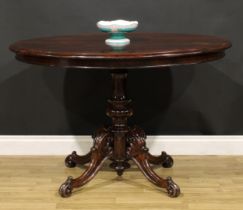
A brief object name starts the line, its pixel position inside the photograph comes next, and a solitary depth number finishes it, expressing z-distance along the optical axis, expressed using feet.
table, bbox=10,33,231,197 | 6.13
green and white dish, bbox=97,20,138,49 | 6.44
